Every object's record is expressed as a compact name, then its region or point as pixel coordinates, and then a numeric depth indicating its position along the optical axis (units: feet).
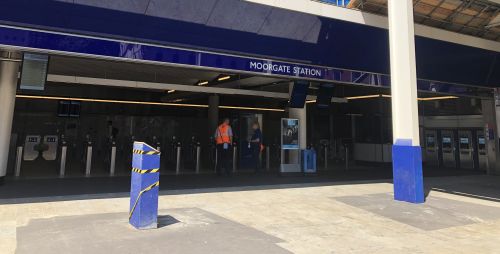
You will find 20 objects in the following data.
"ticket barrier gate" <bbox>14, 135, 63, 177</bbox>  43.47
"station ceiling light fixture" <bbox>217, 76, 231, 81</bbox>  45.95
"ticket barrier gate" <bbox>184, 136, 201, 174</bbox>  47.55
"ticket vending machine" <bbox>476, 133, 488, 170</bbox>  49.70
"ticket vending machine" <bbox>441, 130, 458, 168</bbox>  53.11
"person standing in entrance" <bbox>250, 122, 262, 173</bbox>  41.45
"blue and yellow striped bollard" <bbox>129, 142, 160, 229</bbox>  16.12
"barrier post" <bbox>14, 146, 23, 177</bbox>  32.73
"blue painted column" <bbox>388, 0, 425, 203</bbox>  24.75
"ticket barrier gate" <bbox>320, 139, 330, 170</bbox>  50.26
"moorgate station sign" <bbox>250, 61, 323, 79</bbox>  30.37
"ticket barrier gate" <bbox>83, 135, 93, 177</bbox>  35.31
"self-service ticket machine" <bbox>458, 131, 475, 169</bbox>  51.13
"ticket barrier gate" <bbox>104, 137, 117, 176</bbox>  36.50
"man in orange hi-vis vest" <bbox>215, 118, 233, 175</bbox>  36.35
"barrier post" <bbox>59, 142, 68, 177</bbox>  33.91
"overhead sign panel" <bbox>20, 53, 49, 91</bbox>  24.21
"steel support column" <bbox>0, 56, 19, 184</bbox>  27.71
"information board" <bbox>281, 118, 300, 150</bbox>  38.65
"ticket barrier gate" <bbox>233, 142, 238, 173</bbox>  43.72
